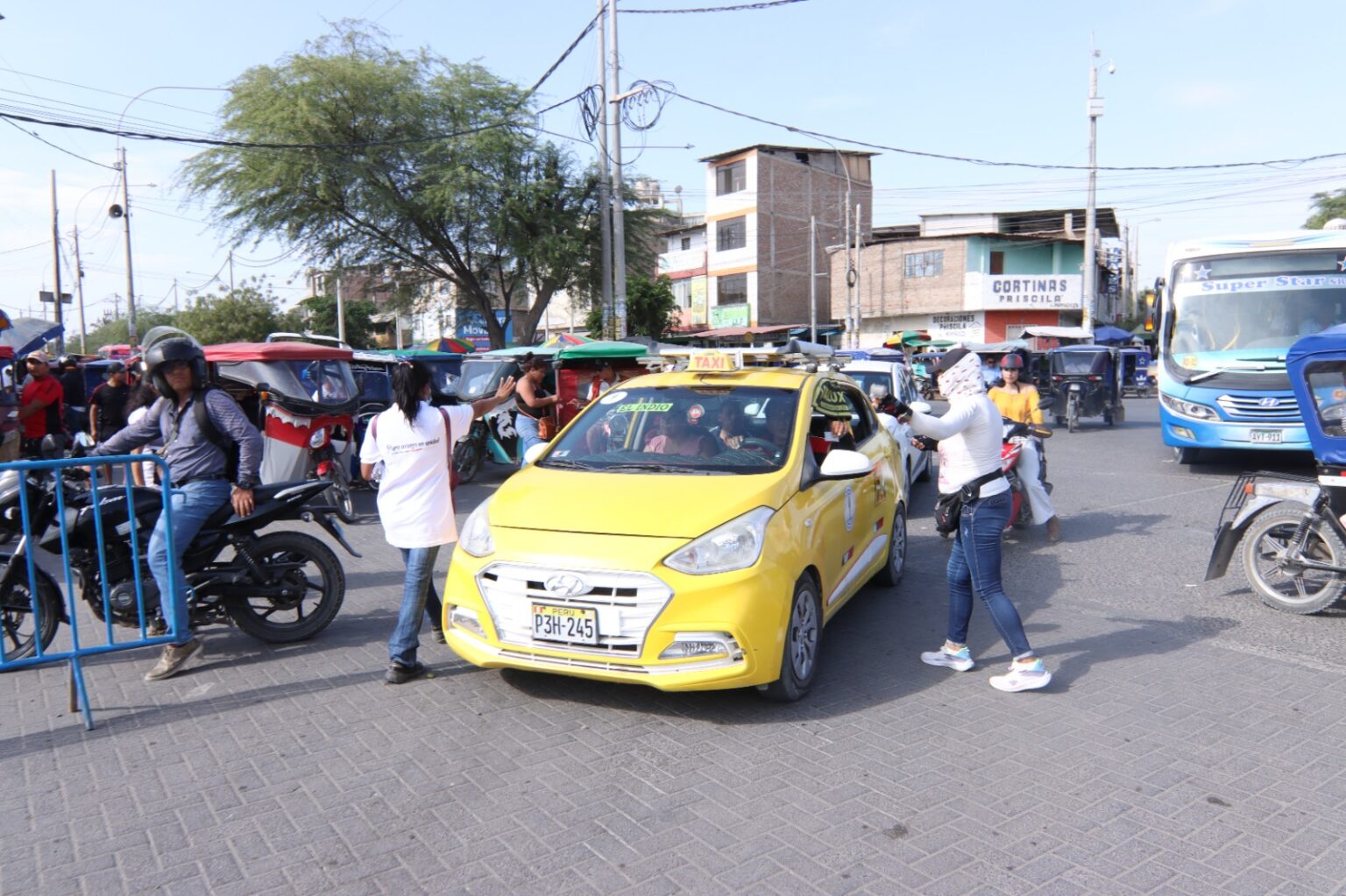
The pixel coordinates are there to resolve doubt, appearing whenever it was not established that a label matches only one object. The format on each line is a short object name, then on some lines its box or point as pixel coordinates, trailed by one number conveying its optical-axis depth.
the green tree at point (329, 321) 50.50
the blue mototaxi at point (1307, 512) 5.98
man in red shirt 12.12
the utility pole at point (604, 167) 19.44
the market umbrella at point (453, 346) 22.69
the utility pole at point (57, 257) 34.53
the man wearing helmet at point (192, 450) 5.15
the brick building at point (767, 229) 45.62
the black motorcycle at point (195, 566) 5.24
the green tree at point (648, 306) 37.88
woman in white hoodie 4.90
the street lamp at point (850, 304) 40.73
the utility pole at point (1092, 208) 34.44
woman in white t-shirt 5.03
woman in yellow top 8.78
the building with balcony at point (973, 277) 42.00
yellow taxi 4.30
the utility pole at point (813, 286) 41.72
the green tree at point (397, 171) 23.05
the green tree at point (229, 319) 44.25
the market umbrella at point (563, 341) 13.78
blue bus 11.77
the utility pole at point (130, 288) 34.56
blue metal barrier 4.53
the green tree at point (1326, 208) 48.62
